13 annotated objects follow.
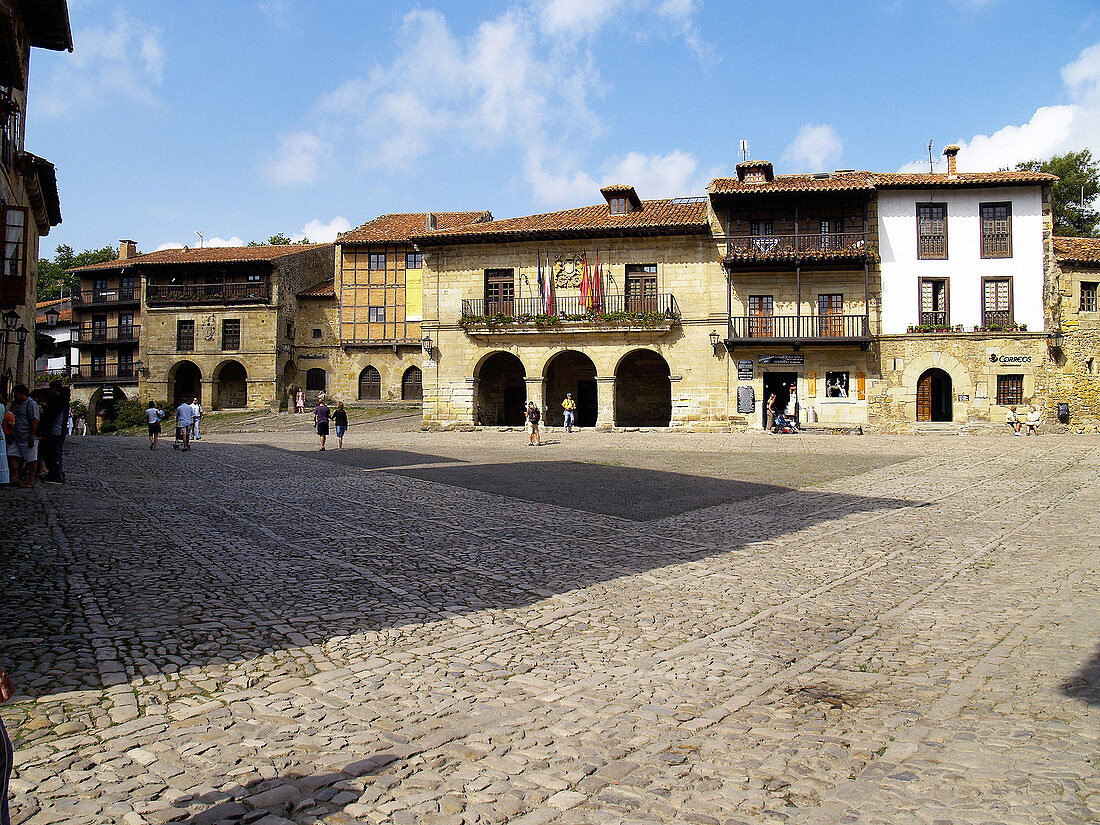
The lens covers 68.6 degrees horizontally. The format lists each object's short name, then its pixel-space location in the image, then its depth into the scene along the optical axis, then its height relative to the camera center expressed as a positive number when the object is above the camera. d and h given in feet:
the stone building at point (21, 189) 47.08 +18.87
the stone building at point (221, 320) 147.54 +18.92
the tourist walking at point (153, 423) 76.33 -0.17
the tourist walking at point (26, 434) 39.32 -0.59
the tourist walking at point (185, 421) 72.28 +0.06
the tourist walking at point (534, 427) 78.79 -0.65
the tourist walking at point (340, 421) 73.62 +0.01
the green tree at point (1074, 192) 130.41 +36.88
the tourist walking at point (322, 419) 71.71 +0.19
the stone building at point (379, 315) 147.13 +19.51
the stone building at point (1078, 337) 96.94 +9.87
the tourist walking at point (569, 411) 100.42 +1.16
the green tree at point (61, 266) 210.18 +41.31
